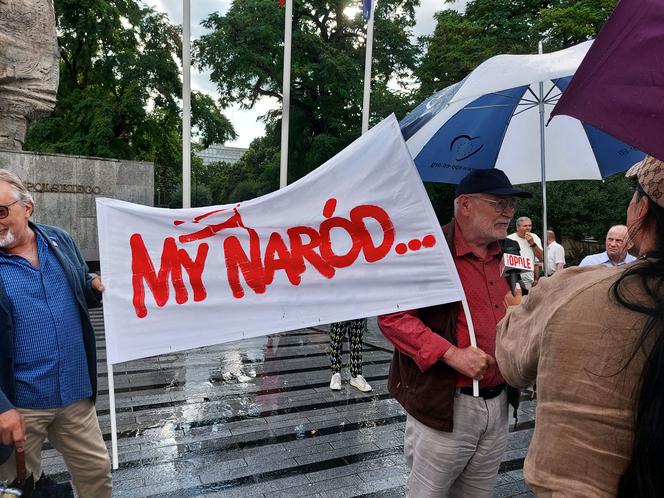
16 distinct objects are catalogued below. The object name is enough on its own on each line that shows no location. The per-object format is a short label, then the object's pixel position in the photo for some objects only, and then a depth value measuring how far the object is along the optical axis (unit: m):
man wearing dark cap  1.99
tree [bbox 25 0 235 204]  19.22
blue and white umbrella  2.24
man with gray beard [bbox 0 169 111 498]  2.16
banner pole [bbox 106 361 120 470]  2.10
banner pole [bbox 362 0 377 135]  9.88
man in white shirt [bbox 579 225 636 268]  4.96
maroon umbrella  0.98
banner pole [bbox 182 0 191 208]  8.06
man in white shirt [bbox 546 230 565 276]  9.46
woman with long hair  0.91
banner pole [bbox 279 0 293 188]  9.52
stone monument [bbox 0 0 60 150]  10.82
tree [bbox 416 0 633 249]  18.42
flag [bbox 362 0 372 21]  9.73
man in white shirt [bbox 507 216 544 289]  7.17
